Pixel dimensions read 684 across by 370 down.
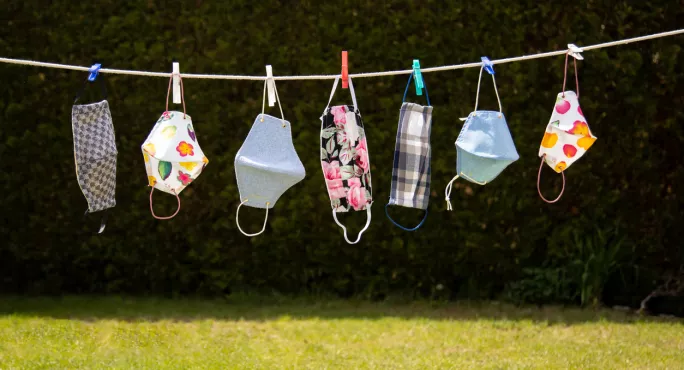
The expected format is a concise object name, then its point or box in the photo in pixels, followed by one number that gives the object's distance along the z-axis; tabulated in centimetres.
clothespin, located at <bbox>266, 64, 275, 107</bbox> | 368
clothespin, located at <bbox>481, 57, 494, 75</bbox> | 362
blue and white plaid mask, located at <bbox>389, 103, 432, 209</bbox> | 385
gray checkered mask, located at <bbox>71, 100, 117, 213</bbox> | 381
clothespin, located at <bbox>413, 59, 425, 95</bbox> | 363
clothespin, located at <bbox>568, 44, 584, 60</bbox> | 364
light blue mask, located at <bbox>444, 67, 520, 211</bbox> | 375
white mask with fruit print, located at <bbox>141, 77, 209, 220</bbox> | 377
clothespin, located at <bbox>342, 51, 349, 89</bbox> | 364
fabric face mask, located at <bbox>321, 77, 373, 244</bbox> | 383
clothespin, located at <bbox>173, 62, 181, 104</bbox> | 364
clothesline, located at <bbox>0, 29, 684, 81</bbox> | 349
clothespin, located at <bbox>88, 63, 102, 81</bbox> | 361
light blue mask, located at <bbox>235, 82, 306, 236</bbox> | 376
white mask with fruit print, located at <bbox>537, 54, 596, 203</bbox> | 388
